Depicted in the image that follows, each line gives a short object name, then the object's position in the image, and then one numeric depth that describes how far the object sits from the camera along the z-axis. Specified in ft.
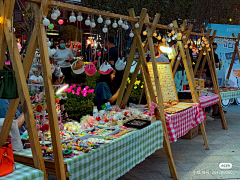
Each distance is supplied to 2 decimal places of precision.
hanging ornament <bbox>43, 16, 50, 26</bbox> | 7.13
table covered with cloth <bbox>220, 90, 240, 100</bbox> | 23.17
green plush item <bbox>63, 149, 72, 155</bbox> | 7.82
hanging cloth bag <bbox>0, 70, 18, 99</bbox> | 6.57
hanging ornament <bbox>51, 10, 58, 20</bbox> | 7.99
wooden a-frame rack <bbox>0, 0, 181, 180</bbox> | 6.79
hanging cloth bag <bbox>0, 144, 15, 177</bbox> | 6.40
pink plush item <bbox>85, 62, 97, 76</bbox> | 11.24
